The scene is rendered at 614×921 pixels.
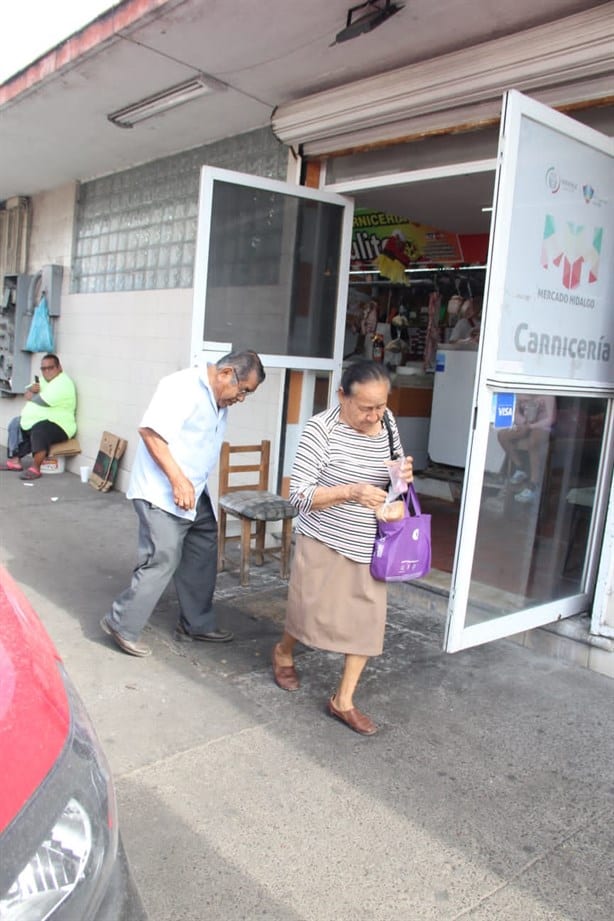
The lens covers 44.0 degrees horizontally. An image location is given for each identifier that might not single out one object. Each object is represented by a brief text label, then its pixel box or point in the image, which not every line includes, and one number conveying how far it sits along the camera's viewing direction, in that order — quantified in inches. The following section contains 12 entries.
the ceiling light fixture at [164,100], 202.2
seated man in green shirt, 329.7
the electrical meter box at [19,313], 357.1
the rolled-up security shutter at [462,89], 144.9
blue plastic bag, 359.6
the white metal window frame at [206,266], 186.7
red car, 47.8
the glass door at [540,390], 130.6
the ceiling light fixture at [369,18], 148.3
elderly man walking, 140.6
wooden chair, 193.2
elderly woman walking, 120.5
